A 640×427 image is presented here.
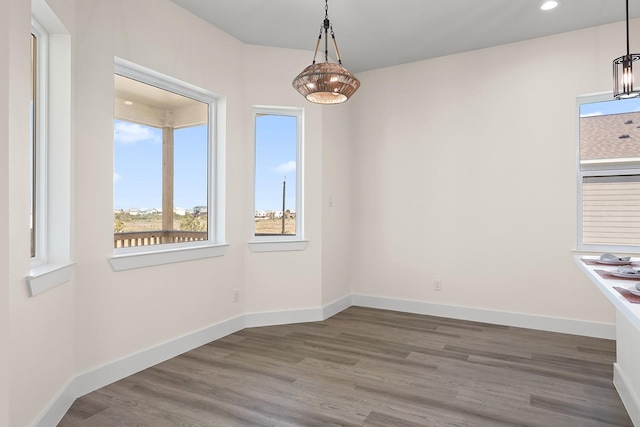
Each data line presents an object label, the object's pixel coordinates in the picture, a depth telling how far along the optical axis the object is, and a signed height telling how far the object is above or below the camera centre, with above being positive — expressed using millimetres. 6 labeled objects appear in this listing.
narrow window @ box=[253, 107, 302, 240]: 4180 +393
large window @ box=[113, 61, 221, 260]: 3064 +406
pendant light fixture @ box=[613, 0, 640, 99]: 2354 +799
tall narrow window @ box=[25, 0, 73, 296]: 2330 +353
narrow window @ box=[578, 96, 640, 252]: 3633 +345
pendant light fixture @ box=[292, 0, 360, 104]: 2400 +785
